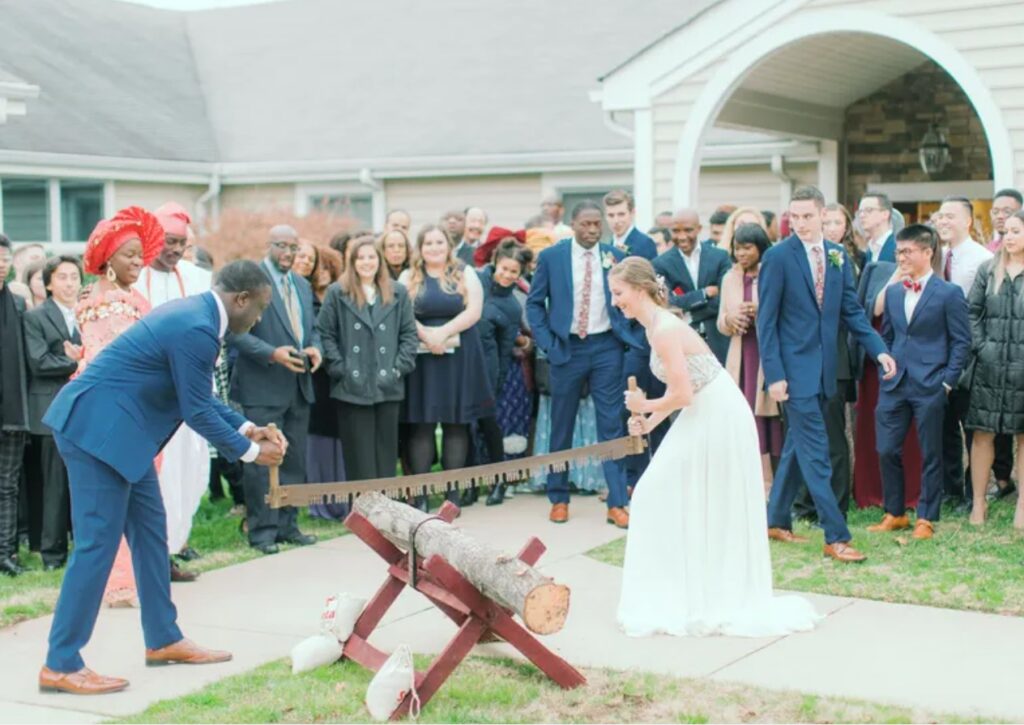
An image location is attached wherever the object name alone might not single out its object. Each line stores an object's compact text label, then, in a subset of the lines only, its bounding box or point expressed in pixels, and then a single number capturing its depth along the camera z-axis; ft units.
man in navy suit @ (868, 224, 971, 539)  31.14
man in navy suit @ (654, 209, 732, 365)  34.65
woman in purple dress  33.12
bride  23.94
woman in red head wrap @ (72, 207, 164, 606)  26.40
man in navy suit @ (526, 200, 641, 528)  33.47
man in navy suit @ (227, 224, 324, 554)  31.37
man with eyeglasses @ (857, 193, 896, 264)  34.53
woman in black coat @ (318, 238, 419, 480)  33.17
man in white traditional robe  28.60
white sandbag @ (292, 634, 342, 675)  21.97
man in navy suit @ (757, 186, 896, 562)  28.37
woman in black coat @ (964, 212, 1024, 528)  31.42
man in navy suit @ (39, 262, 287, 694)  21.04
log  19.31
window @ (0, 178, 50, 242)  66.33
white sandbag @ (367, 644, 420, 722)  19.52
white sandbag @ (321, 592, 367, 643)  22.18
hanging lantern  58.08
